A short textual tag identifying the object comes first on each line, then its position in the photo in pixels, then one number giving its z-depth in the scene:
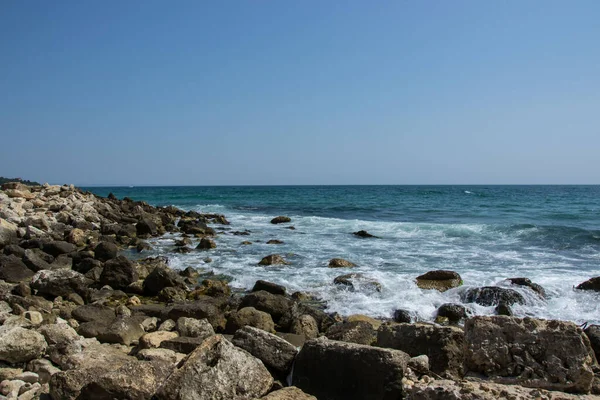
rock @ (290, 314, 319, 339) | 6.58
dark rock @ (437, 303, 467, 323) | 8.06
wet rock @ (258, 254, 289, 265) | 12.77
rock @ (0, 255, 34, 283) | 9.27
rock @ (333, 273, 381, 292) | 9.73
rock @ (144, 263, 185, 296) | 9.20
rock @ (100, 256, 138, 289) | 9.43
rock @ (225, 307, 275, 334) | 6.61
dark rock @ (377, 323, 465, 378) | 4.03
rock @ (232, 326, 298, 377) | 4.18
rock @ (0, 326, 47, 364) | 4.57
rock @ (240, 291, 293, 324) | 7.46
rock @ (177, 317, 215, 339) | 5.82
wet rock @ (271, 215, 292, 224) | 25.98
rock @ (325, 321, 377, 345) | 5.54
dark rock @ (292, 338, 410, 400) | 3.47
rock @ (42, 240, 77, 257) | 12.18
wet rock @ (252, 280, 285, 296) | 9.29
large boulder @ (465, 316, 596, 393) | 3.40
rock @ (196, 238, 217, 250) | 15.54
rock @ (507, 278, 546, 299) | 9.27
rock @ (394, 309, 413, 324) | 7.95
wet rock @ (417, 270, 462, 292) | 9.99
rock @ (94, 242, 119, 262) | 11.62
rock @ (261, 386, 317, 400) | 3.39
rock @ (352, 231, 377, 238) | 19.42
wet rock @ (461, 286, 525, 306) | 8.75
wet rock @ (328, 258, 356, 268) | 12.28
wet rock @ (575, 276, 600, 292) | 9.51
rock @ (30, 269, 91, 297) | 8.23
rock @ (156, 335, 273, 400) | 3.36
